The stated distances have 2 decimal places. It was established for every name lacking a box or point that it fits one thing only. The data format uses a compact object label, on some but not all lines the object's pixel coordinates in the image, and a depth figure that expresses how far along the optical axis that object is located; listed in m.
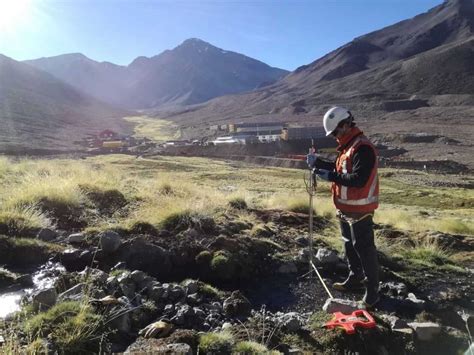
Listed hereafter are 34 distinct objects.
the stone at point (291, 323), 4.75
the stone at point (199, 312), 4.85
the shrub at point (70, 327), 3.73
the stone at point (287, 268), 6.83
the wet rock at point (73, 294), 4.43
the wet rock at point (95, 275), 5.02
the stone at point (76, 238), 6.69
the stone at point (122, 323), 4.25
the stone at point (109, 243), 6.29
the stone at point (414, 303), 5.90
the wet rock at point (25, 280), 5.37
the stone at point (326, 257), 7.03
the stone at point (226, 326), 4.58
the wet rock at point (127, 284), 4.98
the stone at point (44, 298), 4.25
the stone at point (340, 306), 5.25
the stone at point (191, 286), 5.47
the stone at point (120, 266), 5.84
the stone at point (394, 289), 6.26
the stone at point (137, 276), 5.30
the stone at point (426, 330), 4.91
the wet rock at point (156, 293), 5.08
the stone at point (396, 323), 4.98
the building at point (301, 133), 63.59
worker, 5.38
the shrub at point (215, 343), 4.01
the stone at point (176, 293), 5.20
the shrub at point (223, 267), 6.38
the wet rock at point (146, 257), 6.24
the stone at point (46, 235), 6.71
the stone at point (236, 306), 5.18
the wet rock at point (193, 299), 5.24
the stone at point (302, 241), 7.97
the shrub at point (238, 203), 10.49
